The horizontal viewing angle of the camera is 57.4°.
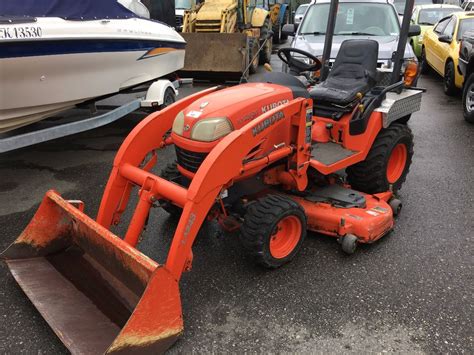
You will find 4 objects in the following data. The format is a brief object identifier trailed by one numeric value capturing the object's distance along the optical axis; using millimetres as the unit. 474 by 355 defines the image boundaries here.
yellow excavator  9211
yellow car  7990
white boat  3975
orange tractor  2439
